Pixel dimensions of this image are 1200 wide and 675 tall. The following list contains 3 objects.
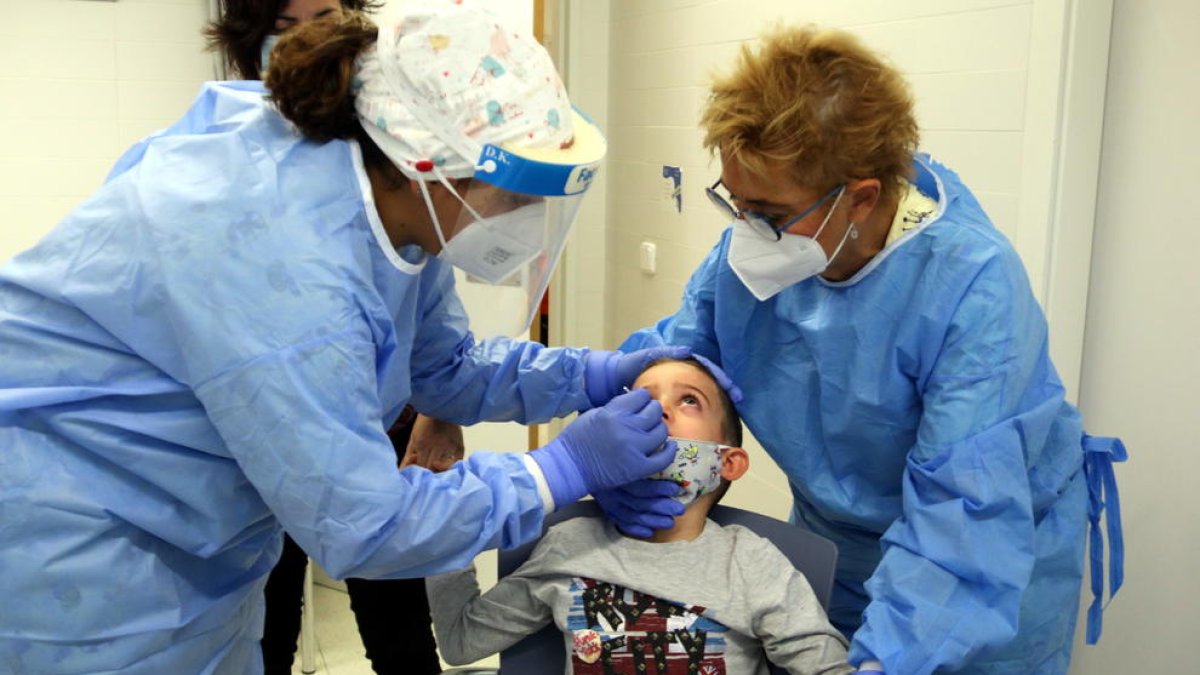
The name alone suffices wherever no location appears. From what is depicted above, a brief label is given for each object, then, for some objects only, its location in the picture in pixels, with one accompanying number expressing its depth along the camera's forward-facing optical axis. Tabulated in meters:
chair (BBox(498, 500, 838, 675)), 1.66
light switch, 3.92
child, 1.58
